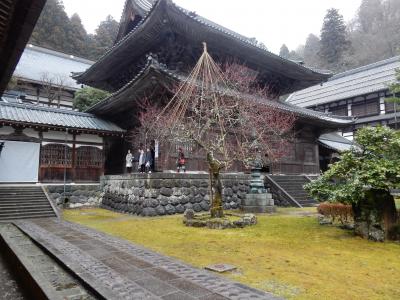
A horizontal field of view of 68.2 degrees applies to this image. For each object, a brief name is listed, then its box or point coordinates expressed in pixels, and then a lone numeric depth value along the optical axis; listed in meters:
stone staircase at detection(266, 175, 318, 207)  15.98
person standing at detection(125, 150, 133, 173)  16.55
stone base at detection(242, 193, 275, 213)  13.29
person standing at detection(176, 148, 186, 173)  14.10
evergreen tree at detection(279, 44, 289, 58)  72.80
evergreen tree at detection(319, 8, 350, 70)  55.59
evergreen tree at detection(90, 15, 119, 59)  49.56
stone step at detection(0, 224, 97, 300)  4.11
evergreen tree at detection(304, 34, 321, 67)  64.06
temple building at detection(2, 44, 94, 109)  30.06
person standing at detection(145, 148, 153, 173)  14.67
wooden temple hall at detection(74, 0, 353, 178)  13.91
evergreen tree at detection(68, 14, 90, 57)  49.03
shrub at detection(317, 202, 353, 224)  9.15
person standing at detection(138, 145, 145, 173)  15.10
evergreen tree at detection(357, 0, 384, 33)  66.50
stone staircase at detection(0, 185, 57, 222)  12.38
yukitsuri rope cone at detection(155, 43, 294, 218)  10.34
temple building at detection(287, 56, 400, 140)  32.12
